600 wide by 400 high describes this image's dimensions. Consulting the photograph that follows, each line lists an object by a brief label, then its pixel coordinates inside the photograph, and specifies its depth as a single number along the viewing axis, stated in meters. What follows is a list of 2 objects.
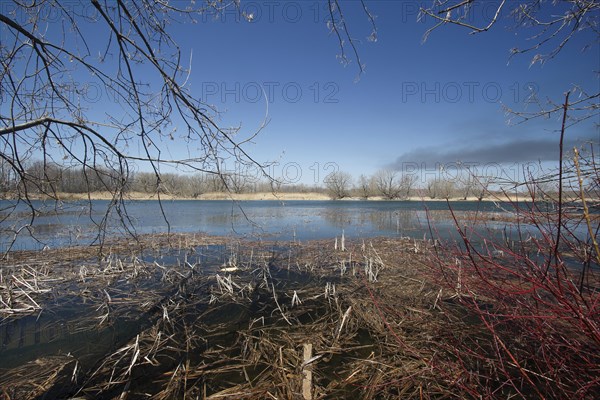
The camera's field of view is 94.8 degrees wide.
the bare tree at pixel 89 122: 2.15
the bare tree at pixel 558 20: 1.97
